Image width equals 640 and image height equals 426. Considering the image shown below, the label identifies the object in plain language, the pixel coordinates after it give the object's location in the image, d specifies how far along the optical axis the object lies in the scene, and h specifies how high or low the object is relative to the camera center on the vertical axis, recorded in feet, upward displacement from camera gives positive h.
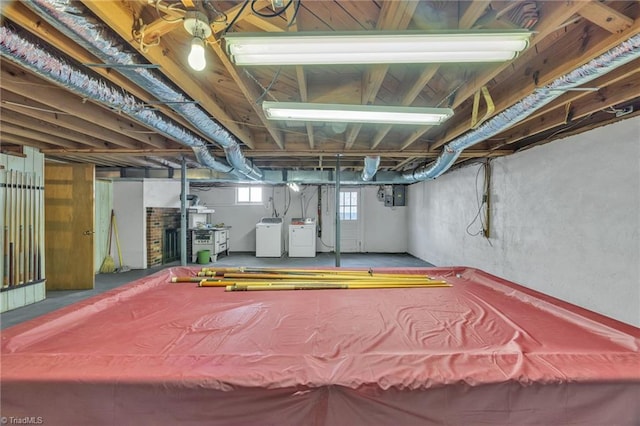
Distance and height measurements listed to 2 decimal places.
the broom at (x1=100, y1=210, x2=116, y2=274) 17.42 -3.39
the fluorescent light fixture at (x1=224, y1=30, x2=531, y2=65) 3.78 +2.44
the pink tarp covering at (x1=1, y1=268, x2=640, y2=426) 2.98 -1.87
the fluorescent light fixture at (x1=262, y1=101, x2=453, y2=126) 6.27 +2.41
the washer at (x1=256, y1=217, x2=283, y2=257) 22.90 -2.21
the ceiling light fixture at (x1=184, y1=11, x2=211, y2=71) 3.84 +2.66
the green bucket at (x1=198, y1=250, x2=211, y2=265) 19.95 -3.24
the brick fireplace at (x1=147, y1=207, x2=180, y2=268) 18.88 -1.67
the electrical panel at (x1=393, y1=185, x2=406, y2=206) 25.16 +1.62
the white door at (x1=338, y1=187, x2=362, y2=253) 25.68 -1.16
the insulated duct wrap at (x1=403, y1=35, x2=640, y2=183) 4.52 +2.59
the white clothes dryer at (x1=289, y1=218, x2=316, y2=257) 23.53 -2.14
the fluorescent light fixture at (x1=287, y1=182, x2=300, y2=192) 22.84 +2.15
